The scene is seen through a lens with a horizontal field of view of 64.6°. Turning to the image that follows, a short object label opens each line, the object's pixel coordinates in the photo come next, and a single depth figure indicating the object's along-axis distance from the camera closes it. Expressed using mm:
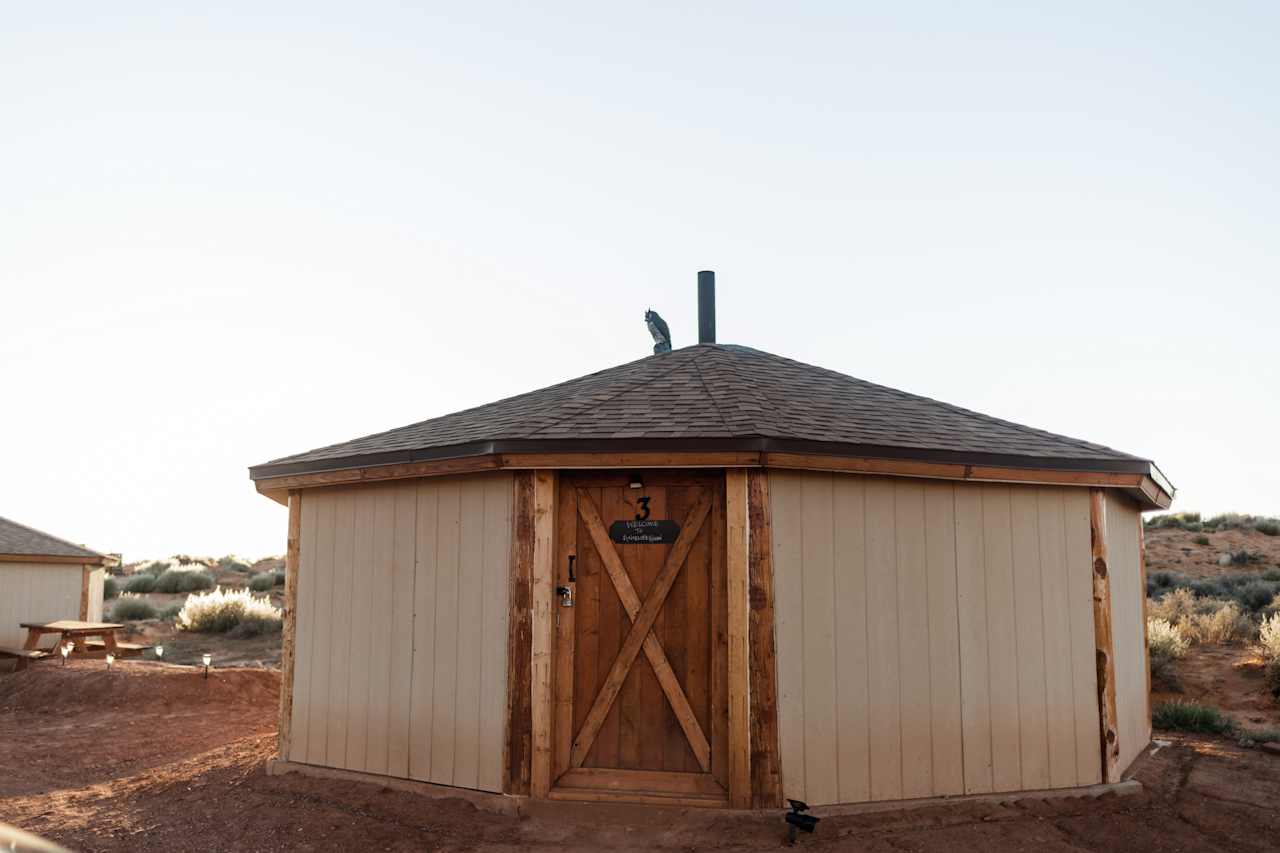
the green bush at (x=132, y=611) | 22302
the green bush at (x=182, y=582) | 27312
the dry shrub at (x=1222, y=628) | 14852
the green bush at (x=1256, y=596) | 17891
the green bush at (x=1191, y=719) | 10461
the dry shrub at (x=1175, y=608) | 16125
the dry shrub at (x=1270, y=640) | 12523
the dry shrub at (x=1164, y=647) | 12764
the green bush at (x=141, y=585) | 27142
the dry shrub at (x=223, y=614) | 19578
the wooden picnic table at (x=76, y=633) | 15531
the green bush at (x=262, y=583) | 26312
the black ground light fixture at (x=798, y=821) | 6086
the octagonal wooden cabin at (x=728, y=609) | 6680
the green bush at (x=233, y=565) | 32375
